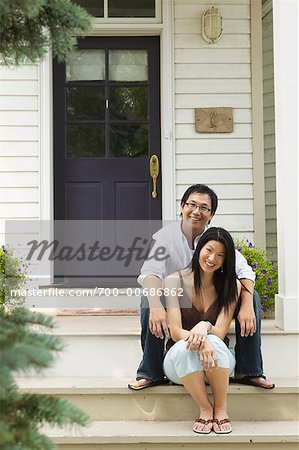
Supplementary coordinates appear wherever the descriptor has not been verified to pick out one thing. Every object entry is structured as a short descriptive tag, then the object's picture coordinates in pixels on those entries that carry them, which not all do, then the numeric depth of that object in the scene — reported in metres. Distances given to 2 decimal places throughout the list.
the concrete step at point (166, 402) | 3.04
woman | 2.82
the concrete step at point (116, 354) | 3.31
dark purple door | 5.09
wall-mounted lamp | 4.89
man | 2.96
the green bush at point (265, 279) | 3.93
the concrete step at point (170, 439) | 2.79
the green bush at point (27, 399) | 1.19
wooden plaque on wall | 4.94
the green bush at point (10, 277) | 4.20
